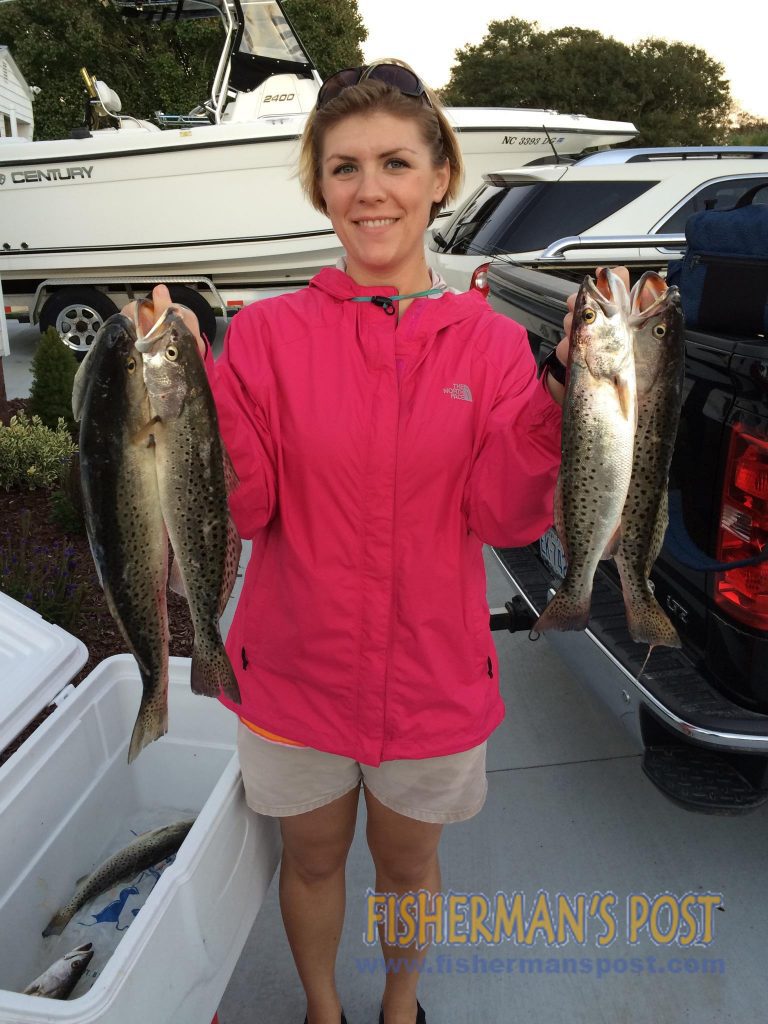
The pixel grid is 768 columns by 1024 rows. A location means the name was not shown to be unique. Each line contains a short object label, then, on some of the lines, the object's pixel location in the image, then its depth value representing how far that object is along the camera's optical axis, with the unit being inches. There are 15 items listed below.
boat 359.3
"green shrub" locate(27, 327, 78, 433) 235.1
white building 594.5
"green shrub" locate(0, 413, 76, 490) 212.4
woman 68.4
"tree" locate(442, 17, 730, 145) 1524.4
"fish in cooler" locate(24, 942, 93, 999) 73.4
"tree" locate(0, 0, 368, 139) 966.4
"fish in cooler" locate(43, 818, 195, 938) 92.4
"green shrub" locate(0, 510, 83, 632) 154.1
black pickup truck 85.7
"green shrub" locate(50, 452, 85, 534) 188.5
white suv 232.8
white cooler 65.6
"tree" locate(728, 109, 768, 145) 1241.4
